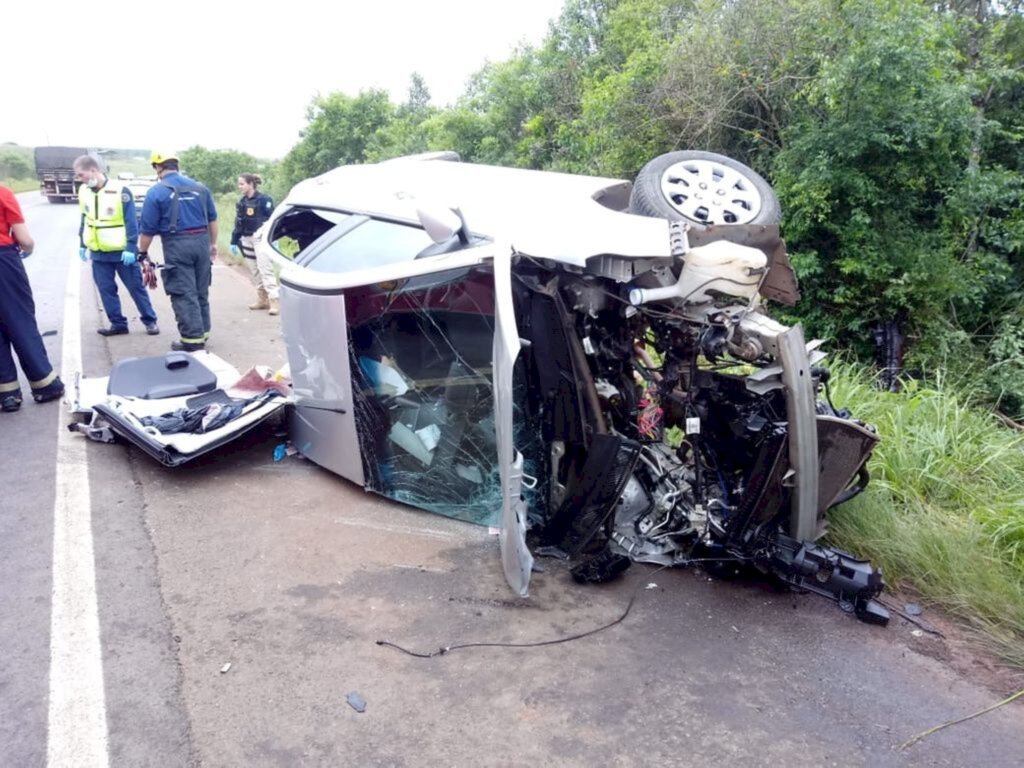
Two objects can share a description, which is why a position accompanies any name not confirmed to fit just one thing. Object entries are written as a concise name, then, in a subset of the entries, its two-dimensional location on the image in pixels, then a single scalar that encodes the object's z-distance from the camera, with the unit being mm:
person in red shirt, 5227
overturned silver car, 3080
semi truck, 29953
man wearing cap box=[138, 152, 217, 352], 6559
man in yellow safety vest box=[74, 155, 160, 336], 7105
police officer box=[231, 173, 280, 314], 8883
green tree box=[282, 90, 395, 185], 20312
